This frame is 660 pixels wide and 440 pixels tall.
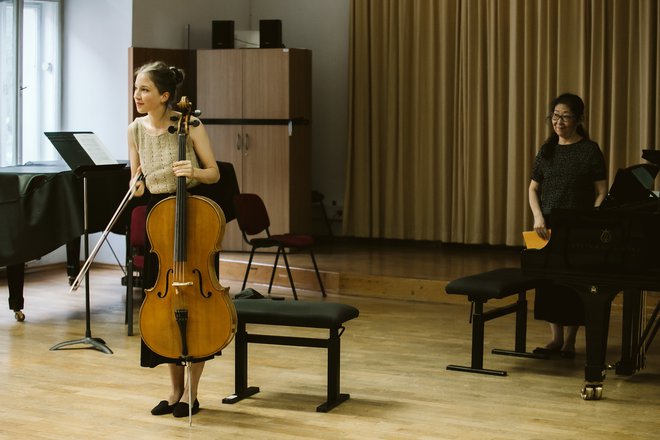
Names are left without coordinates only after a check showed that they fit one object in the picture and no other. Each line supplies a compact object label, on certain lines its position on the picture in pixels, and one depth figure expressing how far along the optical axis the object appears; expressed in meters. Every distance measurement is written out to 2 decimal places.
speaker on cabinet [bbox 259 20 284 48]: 13.92
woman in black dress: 8.40
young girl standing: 6.63
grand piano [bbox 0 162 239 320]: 9.64
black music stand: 8.87
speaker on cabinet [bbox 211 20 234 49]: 13.99
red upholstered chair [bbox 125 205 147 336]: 9.79
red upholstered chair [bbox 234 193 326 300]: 11.45
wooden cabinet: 13.75
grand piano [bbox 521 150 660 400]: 6.97
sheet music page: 8.97
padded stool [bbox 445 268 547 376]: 8.09
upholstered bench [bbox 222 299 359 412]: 7.13
